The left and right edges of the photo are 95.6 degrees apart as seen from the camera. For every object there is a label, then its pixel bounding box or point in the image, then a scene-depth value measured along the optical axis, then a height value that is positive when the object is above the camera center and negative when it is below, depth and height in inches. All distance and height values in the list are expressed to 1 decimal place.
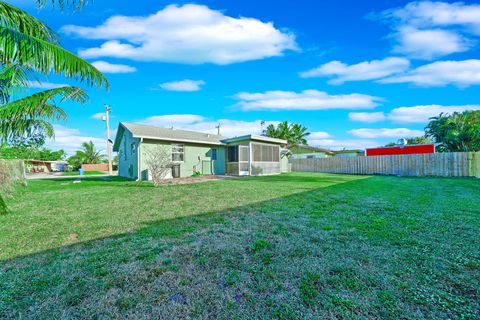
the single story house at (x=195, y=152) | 536.1 +28.8
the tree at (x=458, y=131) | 693.4 +85.6
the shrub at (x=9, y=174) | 345.9 -16.2
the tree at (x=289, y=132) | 1126.4 +148.1
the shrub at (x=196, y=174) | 607.7 -34.2
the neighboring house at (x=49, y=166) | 1428.5 -9.2
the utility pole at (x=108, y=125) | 897.5 +157.6
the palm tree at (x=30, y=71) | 147.1 +73.2
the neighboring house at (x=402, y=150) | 760.3 +32.9
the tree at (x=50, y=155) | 1448.6 +69.4
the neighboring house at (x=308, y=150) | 1368.1 +60.8
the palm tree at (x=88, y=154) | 1316.4 +60.1
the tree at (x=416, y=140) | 1276.8 +112.4
